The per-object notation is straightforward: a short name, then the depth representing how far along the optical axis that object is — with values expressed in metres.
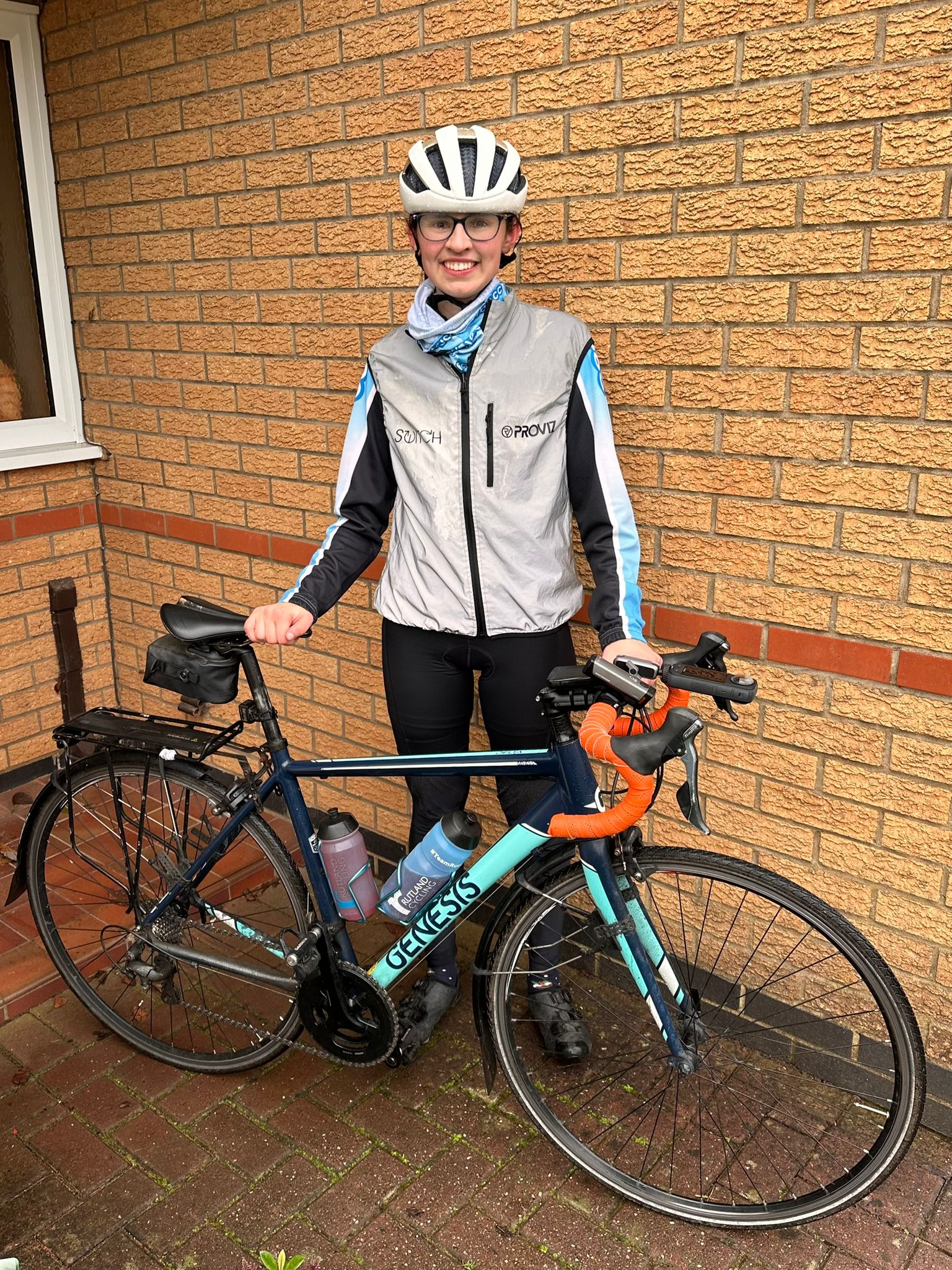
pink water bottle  2.57
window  4.36
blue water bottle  2.45
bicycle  2.23
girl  2.48
